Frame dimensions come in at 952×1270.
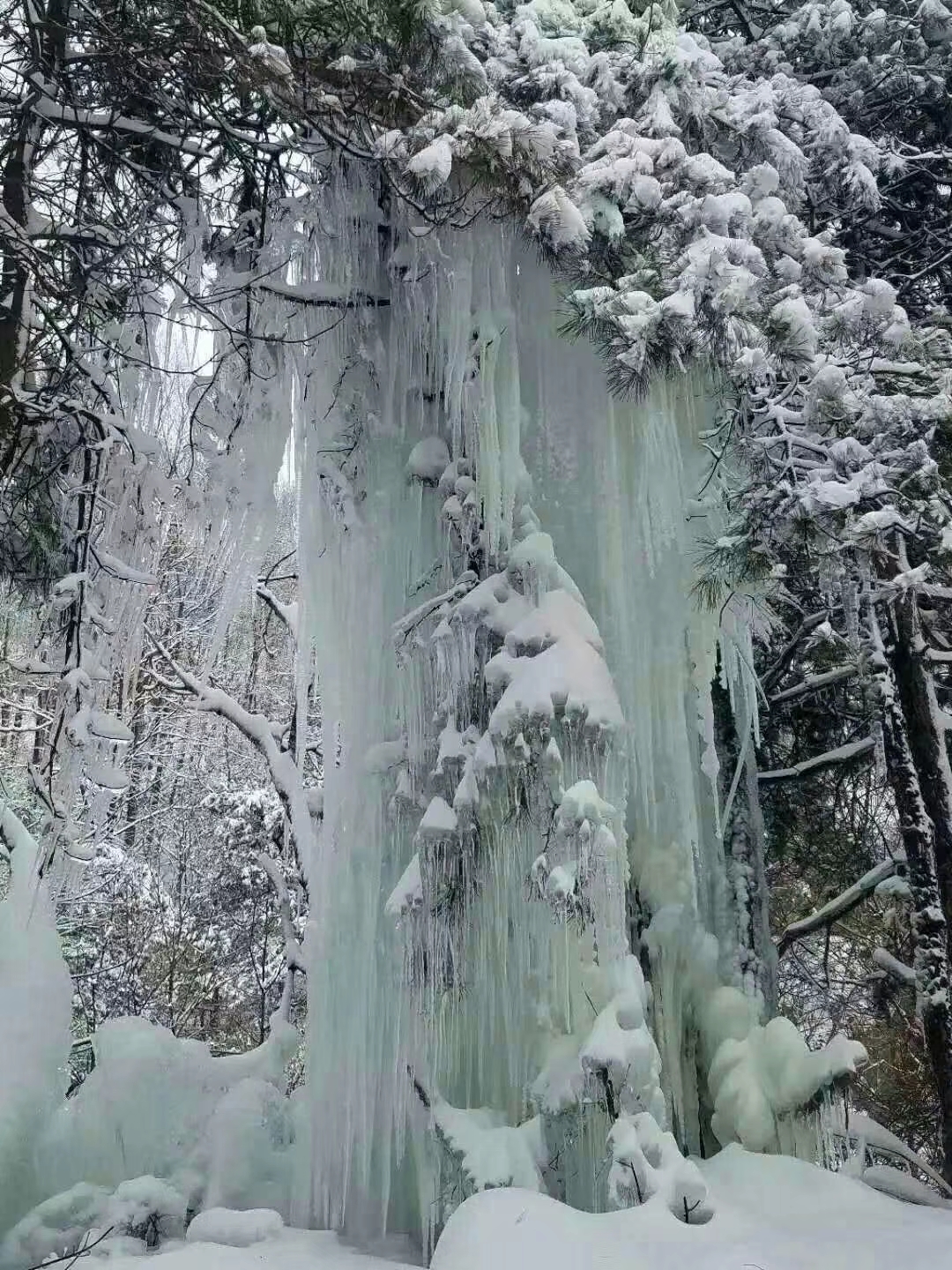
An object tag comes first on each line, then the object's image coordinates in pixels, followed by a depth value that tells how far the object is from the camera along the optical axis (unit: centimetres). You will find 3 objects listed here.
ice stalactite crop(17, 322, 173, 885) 410
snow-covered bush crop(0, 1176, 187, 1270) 381
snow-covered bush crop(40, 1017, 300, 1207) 431
